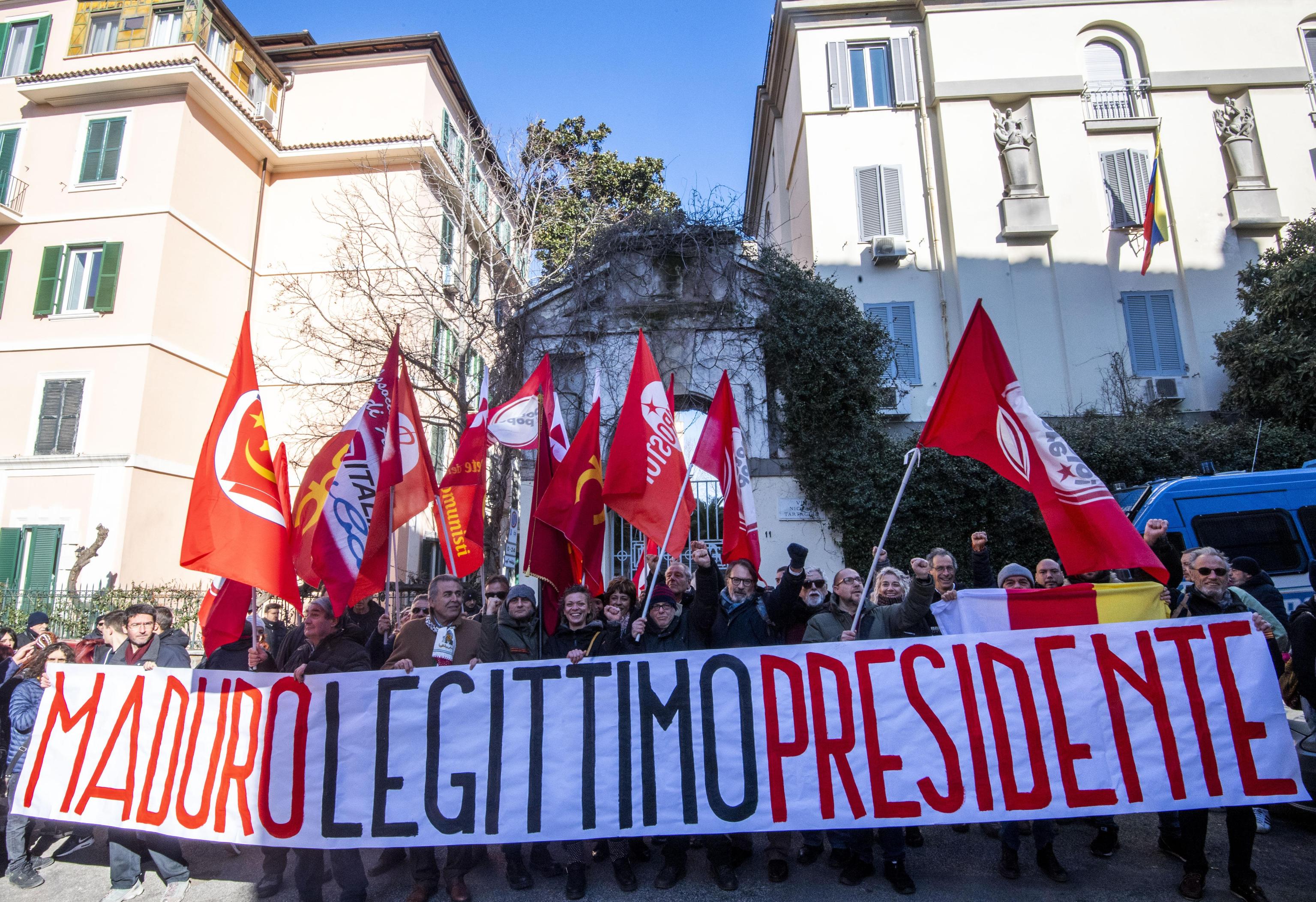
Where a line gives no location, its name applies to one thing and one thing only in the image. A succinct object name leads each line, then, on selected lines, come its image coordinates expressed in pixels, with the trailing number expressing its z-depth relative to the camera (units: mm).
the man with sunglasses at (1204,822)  4266
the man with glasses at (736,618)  4773
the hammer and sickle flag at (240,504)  4930
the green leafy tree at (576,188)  16203
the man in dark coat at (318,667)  4648
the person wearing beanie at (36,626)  6125
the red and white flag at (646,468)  5793
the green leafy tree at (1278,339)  13531
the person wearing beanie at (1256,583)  5852
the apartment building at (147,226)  16172
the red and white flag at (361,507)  5258
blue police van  9602
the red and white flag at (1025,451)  4398
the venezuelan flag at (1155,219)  14750
